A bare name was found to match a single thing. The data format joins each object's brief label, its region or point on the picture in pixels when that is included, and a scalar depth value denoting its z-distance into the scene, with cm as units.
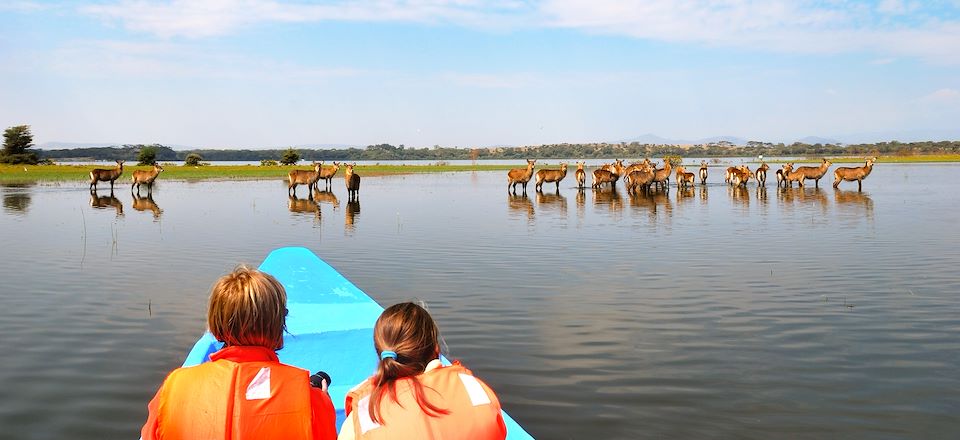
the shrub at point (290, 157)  8275
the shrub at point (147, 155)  7825
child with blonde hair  339
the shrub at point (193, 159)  8162
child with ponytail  331
